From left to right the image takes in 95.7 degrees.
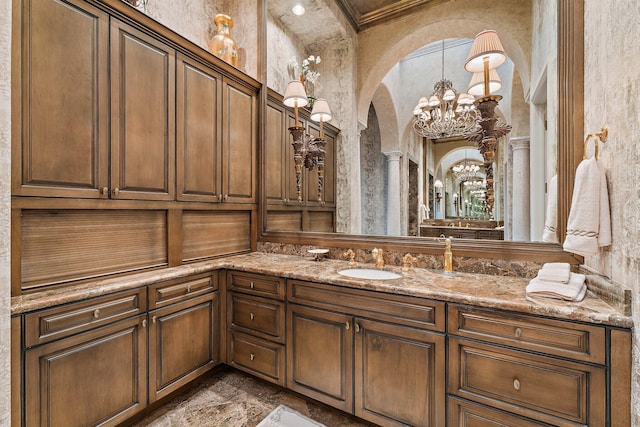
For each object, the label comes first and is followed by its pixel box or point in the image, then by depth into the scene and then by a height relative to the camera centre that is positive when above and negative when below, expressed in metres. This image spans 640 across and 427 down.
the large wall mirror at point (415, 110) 1.68 +0.65
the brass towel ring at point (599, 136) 1.27 +0.35
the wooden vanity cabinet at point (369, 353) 1.46 -0.79
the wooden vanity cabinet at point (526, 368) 1.14 -0.67
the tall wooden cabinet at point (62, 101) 1.36 +0.58
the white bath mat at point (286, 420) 1.73 -1.26
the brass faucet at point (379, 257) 2.08 -0.32
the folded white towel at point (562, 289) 1.27 -0.35
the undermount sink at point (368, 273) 1.95 -0.41
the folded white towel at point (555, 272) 1.38 -0.29
